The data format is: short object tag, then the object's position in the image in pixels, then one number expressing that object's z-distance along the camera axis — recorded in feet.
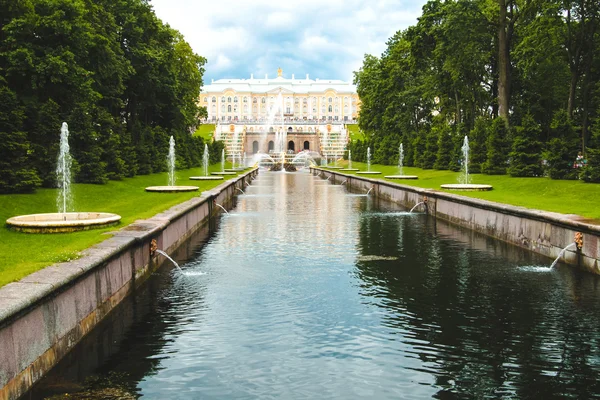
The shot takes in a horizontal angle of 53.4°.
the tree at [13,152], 51.78
